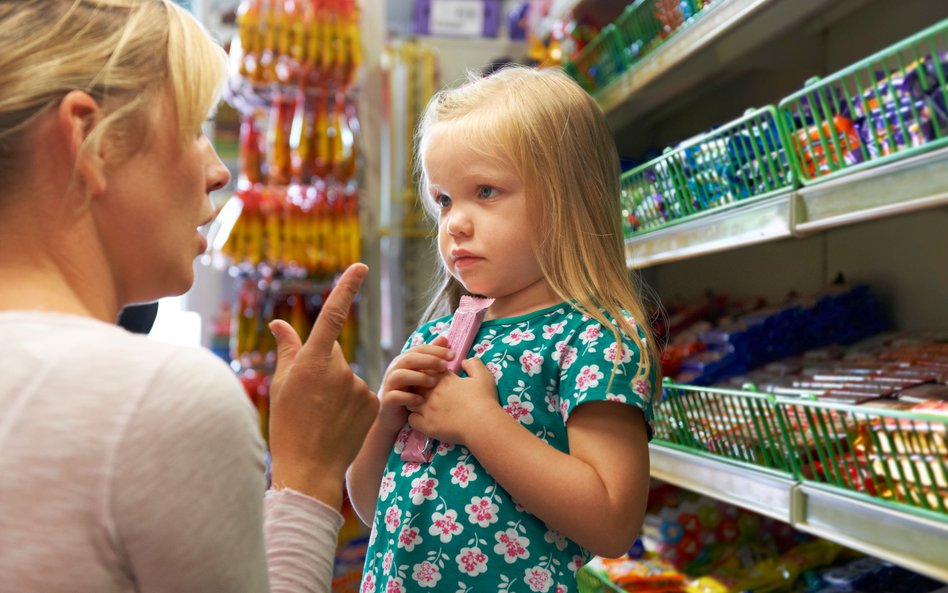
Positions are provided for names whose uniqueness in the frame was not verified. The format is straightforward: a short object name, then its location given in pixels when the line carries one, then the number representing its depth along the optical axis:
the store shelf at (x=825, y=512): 1.10
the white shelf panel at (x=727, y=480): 1.43
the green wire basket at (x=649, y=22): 1.86
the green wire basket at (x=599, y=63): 2.29
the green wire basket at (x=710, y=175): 1.47
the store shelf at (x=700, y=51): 1.65
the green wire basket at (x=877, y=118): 1.08
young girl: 1.15
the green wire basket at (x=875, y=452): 1.13
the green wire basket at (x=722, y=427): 1.48
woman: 0.65
